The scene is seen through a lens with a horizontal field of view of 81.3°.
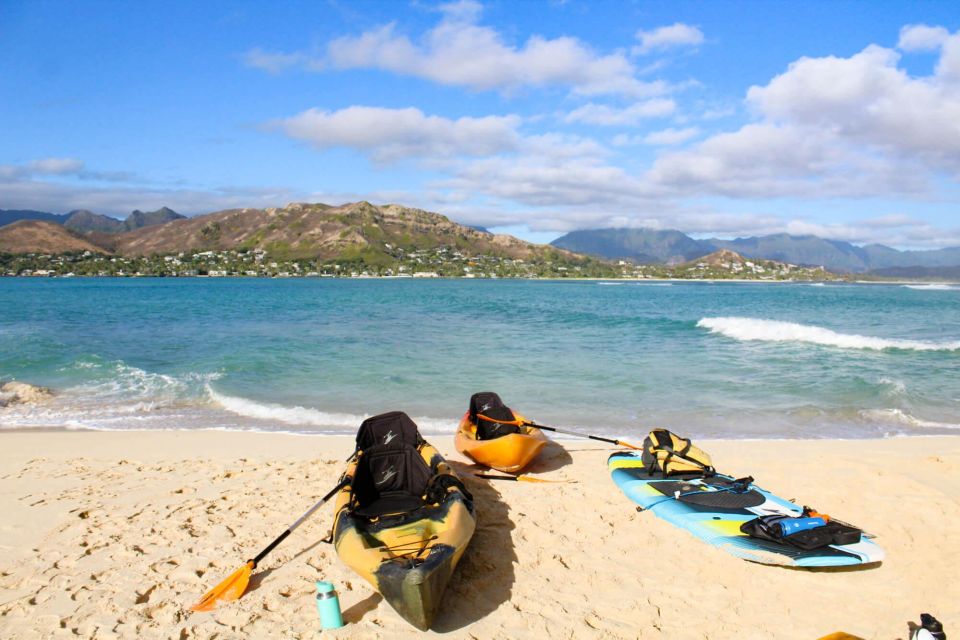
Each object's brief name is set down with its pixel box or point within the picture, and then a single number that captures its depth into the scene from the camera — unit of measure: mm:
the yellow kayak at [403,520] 5164
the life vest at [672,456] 9055
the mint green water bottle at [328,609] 5375
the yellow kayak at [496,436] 9500
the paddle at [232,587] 5711
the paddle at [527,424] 10259
